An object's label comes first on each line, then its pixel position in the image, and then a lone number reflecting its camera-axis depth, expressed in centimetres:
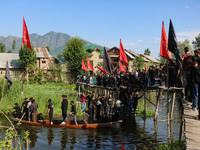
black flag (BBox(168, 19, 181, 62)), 1268
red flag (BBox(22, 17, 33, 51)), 2323
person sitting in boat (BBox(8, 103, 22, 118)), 2003
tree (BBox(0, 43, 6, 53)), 12481
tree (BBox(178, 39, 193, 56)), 6731
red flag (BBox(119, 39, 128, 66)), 2360
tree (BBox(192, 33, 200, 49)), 6686
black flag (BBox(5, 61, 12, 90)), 2050
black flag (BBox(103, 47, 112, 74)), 2309
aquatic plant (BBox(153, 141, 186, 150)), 1191
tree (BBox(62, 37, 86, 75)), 6163
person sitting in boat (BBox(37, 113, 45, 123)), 1980
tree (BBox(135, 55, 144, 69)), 7062
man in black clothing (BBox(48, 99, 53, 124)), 1811
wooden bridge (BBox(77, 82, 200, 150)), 786
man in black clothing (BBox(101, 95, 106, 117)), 2047
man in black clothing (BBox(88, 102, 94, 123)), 1905
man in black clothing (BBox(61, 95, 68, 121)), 1812
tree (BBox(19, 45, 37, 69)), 5619
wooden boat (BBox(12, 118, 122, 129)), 1880
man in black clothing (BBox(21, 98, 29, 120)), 1945
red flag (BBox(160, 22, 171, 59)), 1520
